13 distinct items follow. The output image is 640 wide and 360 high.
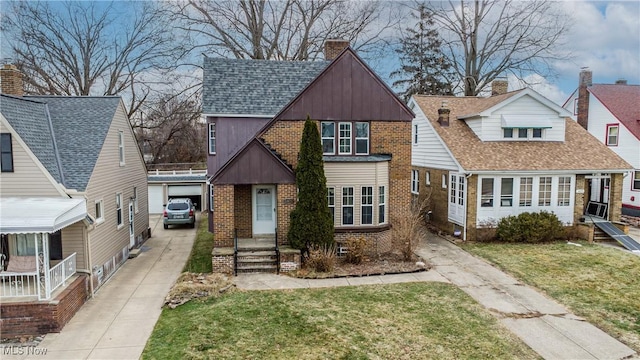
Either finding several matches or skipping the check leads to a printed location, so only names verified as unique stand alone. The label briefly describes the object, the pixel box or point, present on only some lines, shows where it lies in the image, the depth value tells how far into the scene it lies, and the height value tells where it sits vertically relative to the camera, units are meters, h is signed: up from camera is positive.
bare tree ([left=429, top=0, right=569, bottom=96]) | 33.16 +8.59
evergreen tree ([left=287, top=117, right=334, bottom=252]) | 13.60 -1.51
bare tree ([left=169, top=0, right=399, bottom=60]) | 30.72 +9.68
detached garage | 27.75 -2.45
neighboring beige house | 9.62 -1.38
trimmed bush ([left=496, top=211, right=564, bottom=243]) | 17.56 -3.32
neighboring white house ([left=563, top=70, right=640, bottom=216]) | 22.64 +1.90
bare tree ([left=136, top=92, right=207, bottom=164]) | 31.69 +2.13
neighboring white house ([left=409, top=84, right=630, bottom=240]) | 17.91 -0.51
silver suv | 22.06 -3.37
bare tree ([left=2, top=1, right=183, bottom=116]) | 28.69 +6.81
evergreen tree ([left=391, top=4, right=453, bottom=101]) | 37.66 +8.21
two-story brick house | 14.62 -0.26
